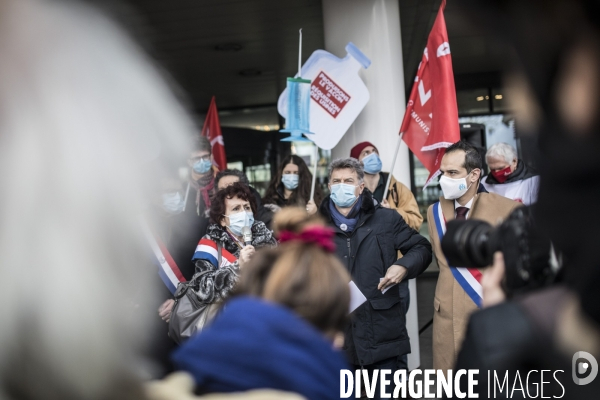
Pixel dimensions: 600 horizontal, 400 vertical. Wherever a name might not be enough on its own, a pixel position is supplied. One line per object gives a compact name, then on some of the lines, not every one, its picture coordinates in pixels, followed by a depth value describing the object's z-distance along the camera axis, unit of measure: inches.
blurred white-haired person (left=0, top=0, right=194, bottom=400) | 34.9
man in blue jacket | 154.2
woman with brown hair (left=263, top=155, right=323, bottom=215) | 219.8
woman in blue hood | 50.6
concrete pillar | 242.4
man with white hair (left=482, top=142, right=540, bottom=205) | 228.0
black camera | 49.1
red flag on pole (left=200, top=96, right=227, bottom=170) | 315.3
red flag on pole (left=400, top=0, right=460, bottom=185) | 193.8
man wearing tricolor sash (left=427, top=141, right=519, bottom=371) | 145.3
